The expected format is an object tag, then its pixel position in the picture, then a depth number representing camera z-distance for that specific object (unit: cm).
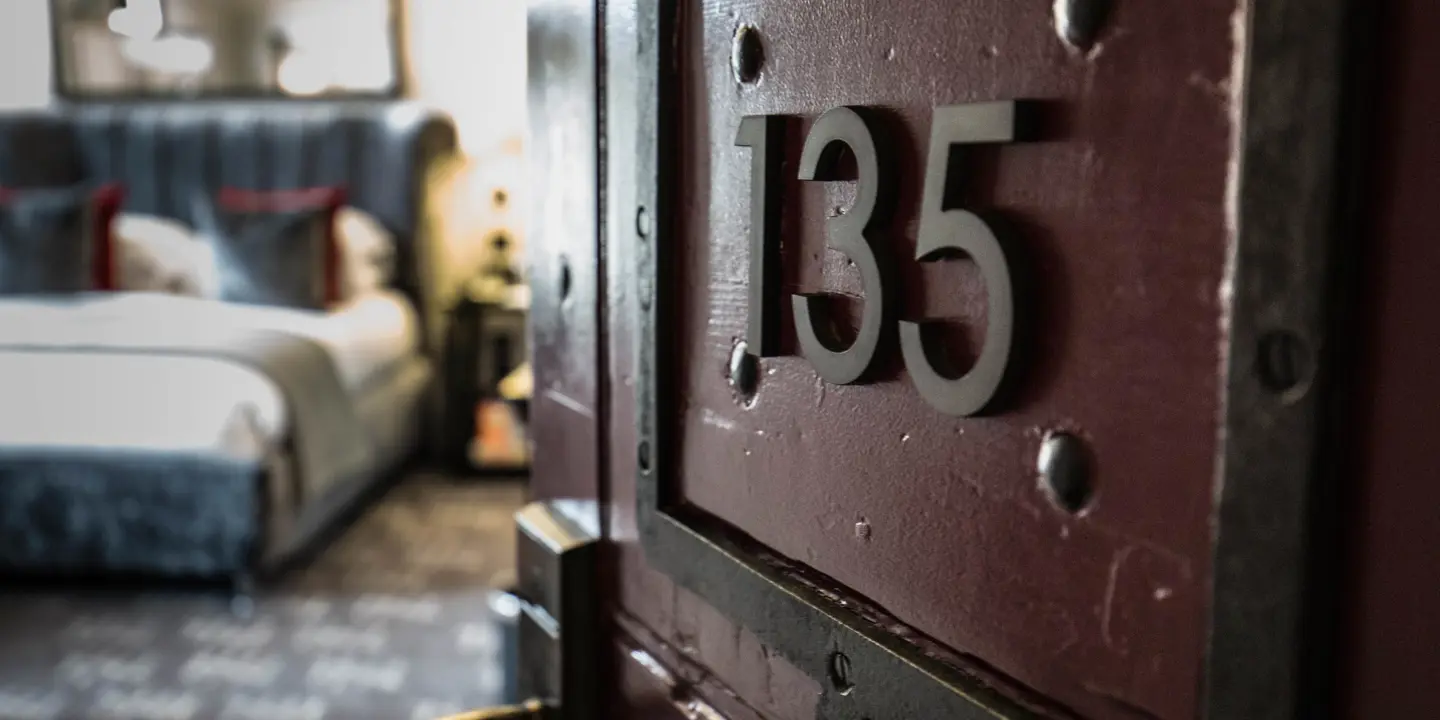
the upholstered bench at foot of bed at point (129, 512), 297
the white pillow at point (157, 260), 408
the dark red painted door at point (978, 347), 36
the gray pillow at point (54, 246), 386
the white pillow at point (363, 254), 411
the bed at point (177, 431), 298
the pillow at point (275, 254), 383
